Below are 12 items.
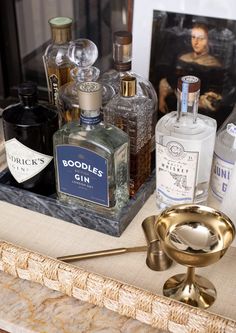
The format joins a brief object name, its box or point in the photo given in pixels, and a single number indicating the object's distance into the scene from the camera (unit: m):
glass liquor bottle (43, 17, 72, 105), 0.90
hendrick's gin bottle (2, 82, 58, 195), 0.83
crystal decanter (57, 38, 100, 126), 0.88
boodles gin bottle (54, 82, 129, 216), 0.78
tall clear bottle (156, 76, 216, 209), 0.79
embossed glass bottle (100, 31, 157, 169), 0.85
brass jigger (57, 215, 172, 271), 0.77
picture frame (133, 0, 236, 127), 0.94
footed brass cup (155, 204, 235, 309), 0.70
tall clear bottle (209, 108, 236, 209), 0.84
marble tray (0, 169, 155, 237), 0.82
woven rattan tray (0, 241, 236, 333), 0.66
